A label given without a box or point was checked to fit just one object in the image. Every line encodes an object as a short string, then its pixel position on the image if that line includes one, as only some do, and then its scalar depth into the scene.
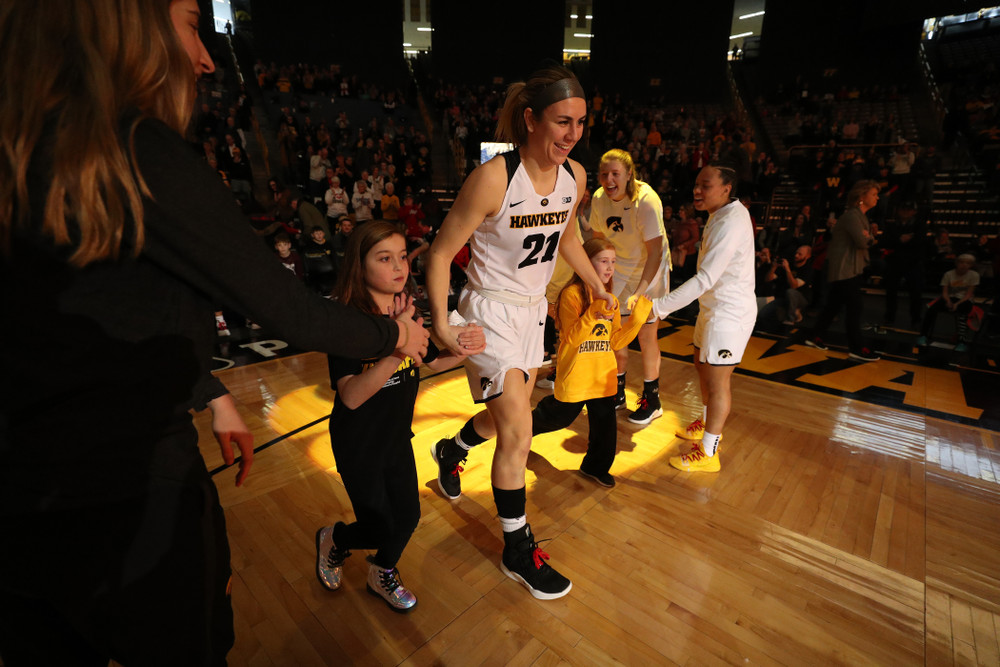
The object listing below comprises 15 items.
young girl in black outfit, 1.77
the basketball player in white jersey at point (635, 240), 3.46
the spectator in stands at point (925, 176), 9.98
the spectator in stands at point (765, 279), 6.99
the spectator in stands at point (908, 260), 7.22
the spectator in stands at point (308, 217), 7.67
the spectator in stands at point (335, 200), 10.16
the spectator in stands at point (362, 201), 10.28
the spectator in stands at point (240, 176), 9.83
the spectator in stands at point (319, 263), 7.27
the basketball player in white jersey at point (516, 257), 1.97
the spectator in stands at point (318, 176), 10.97
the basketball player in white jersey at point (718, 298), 2.82
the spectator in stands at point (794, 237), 7.03
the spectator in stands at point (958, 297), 6.27
